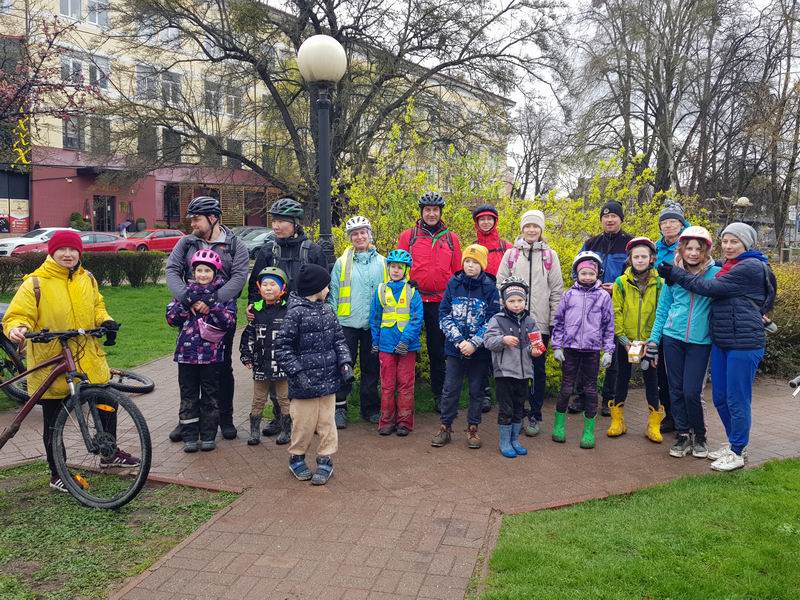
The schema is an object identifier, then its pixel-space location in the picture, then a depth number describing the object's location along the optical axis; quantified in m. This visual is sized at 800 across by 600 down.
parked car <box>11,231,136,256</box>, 26.84
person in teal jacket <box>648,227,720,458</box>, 4.95
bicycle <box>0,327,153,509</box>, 4.10
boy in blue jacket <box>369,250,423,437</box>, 5.57
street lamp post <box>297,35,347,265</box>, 6.05
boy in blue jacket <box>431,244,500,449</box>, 5.41
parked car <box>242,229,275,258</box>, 28.79
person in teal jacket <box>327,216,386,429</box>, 5.81
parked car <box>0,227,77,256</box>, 26.01
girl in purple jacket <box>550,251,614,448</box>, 5.36
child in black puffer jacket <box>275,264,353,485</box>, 4.54
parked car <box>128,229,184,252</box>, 29.42
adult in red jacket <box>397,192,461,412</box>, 5.94
